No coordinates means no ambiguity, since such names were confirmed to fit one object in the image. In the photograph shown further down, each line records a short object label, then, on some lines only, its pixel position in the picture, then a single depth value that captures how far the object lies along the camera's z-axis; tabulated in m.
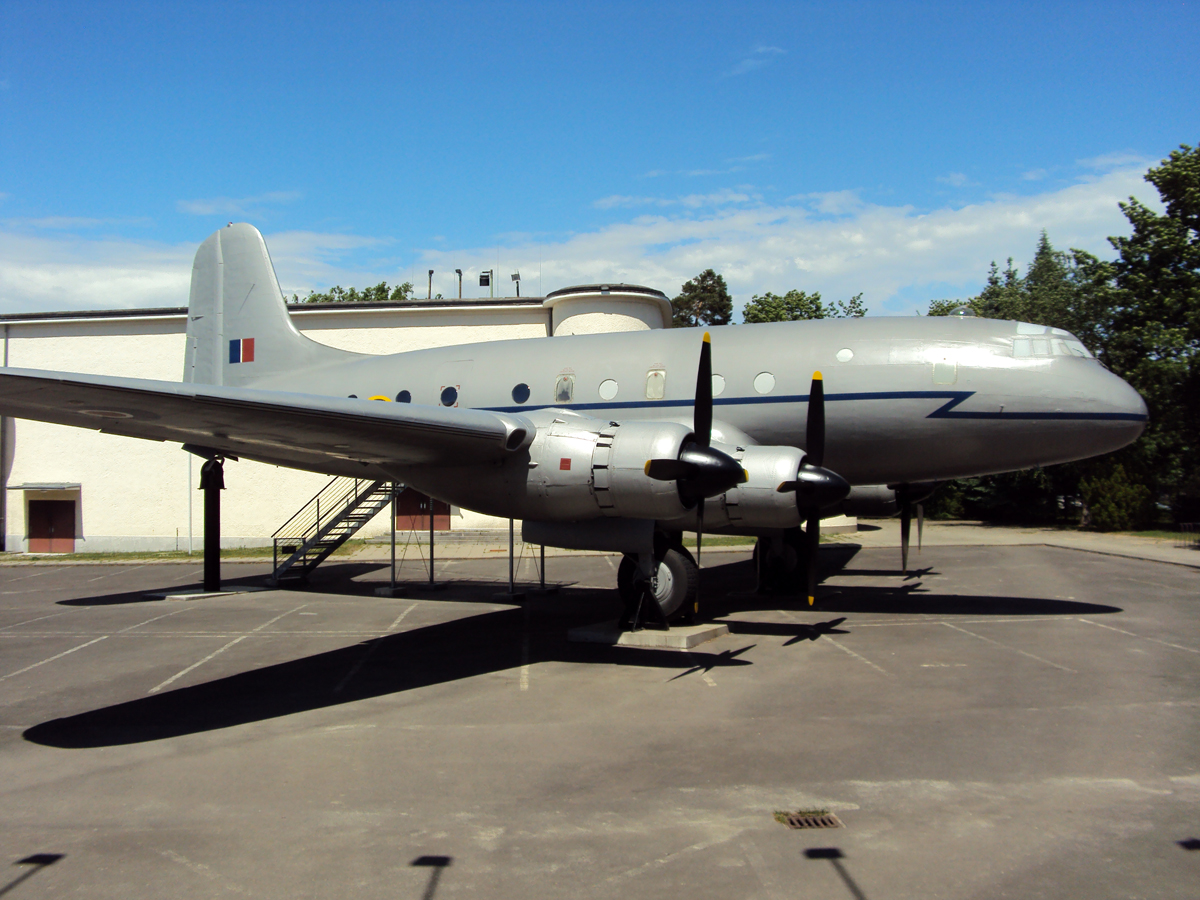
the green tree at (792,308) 62.78
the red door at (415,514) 32.56
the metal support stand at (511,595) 17.61
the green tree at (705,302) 89.62
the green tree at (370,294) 75.81
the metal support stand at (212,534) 19.38
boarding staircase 20.81
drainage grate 6.29
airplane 10.70
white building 31.64
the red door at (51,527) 32.19
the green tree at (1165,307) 31.48
